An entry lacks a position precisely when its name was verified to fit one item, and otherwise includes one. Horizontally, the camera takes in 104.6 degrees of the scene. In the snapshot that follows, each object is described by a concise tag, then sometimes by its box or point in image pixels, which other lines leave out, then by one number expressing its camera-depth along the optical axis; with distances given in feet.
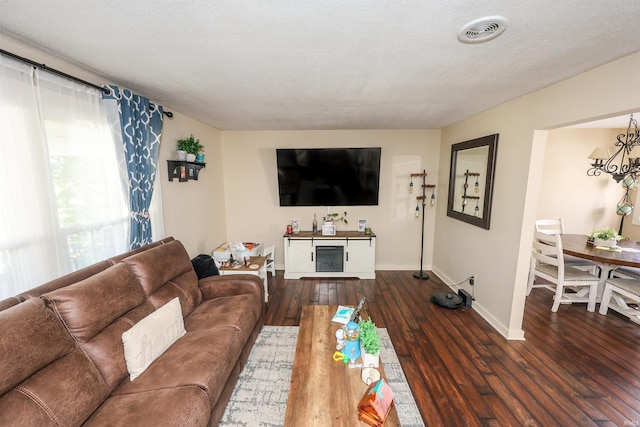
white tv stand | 13.12
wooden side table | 9.89
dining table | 8.46
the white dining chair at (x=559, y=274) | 9.74
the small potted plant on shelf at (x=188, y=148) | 9.53
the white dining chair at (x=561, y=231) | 11.11
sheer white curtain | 4.58
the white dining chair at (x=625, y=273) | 9.64
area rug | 5.52
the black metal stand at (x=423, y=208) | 13.31
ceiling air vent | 3.96
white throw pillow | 4.89
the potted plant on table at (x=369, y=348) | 5.18
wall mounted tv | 12.85
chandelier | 9.99
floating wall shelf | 9.12
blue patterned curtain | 6.78
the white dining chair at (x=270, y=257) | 13.37
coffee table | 4.12
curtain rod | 4.48
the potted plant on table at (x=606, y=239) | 9.79
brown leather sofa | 3.59
